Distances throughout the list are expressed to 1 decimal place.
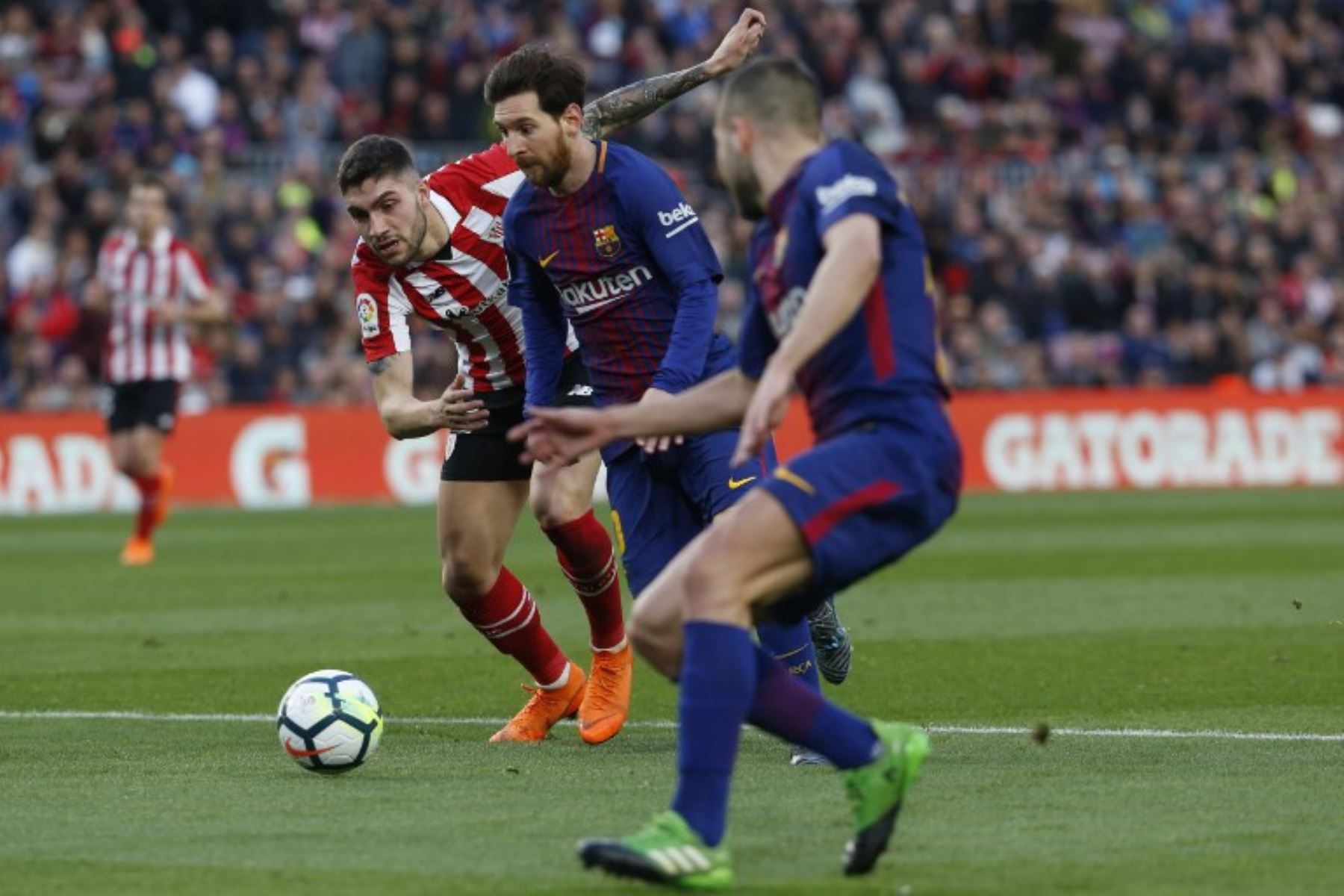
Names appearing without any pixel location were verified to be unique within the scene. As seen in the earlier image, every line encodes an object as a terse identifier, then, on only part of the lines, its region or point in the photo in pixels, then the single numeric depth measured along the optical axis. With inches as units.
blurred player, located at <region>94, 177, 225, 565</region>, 1454.2
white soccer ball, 616.1
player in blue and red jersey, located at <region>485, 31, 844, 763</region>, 638.5
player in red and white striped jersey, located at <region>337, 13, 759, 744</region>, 697.6
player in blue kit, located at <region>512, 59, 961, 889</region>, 447.5
